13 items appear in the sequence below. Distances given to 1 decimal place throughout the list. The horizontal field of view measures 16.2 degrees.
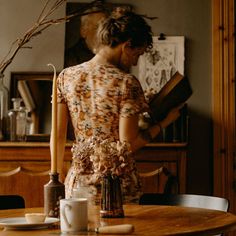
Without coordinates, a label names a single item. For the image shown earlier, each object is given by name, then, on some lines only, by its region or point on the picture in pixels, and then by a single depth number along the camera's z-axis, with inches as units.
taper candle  105.1
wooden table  97.0
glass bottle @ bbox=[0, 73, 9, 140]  190.0
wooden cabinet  167.2
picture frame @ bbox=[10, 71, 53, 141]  191.7
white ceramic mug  97.3
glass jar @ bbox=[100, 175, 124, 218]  108.8
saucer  98.6
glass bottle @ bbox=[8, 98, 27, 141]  185.1
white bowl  101.4
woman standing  130.4
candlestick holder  105.3
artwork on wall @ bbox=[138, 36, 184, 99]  193.9
